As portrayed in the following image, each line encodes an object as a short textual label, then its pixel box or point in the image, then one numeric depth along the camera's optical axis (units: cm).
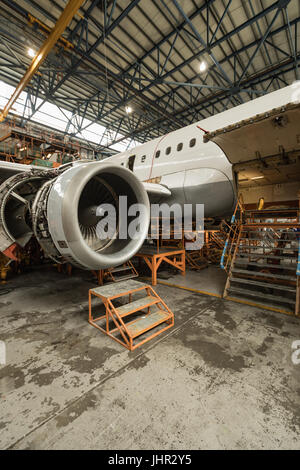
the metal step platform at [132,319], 265
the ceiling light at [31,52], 877
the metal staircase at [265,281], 370
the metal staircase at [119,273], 493
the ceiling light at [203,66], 858
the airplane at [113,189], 220
